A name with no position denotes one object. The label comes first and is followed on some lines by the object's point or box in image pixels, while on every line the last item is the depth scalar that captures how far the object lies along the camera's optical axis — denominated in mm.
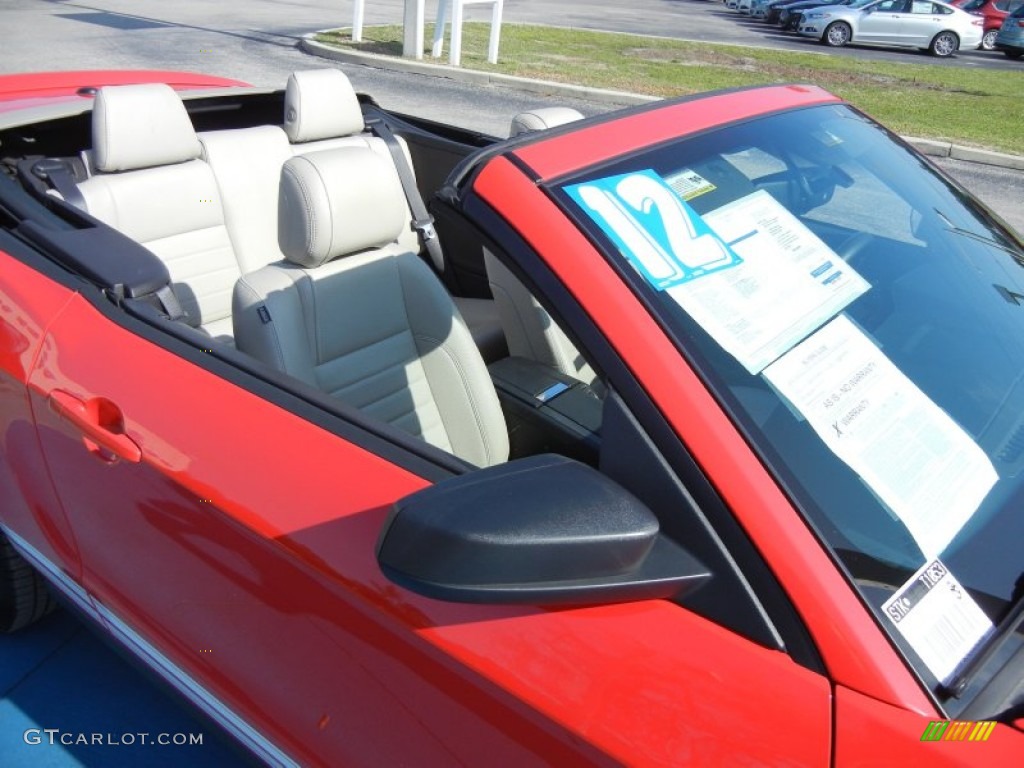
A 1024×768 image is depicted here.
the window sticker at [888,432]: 1318
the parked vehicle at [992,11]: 23656
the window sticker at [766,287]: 1368
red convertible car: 1174
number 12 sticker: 1387
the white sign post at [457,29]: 12727
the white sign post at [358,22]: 14148
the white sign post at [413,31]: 13148
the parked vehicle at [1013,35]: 21875
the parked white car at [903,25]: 21844
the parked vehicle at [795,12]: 23844
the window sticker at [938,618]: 1176
